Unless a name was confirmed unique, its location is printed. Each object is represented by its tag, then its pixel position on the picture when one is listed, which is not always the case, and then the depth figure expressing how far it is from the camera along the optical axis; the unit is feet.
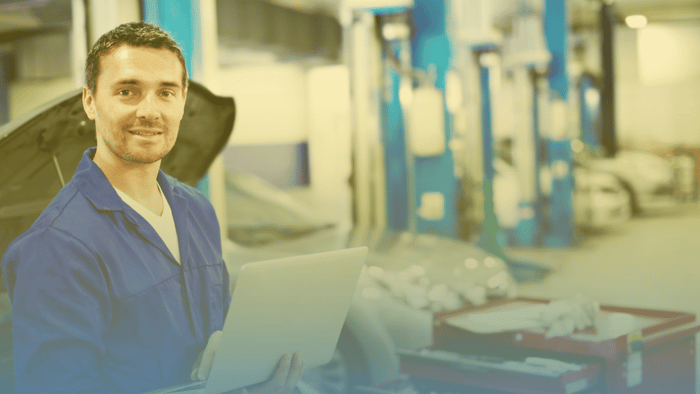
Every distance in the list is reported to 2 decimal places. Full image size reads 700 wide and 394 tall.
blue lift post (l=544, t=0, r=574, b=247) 22.74
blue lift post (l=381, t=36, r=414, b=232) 16.11
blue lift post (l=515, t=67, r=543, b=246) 23.27
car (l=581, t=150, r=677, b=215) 33.81
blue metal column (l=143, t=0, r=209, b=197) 7.97
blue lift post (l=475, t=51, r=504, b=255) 24.11
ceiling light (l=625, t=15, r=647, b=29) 40.08
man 3.73
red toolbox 4.88
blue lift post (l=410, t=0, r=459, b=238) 15.97
